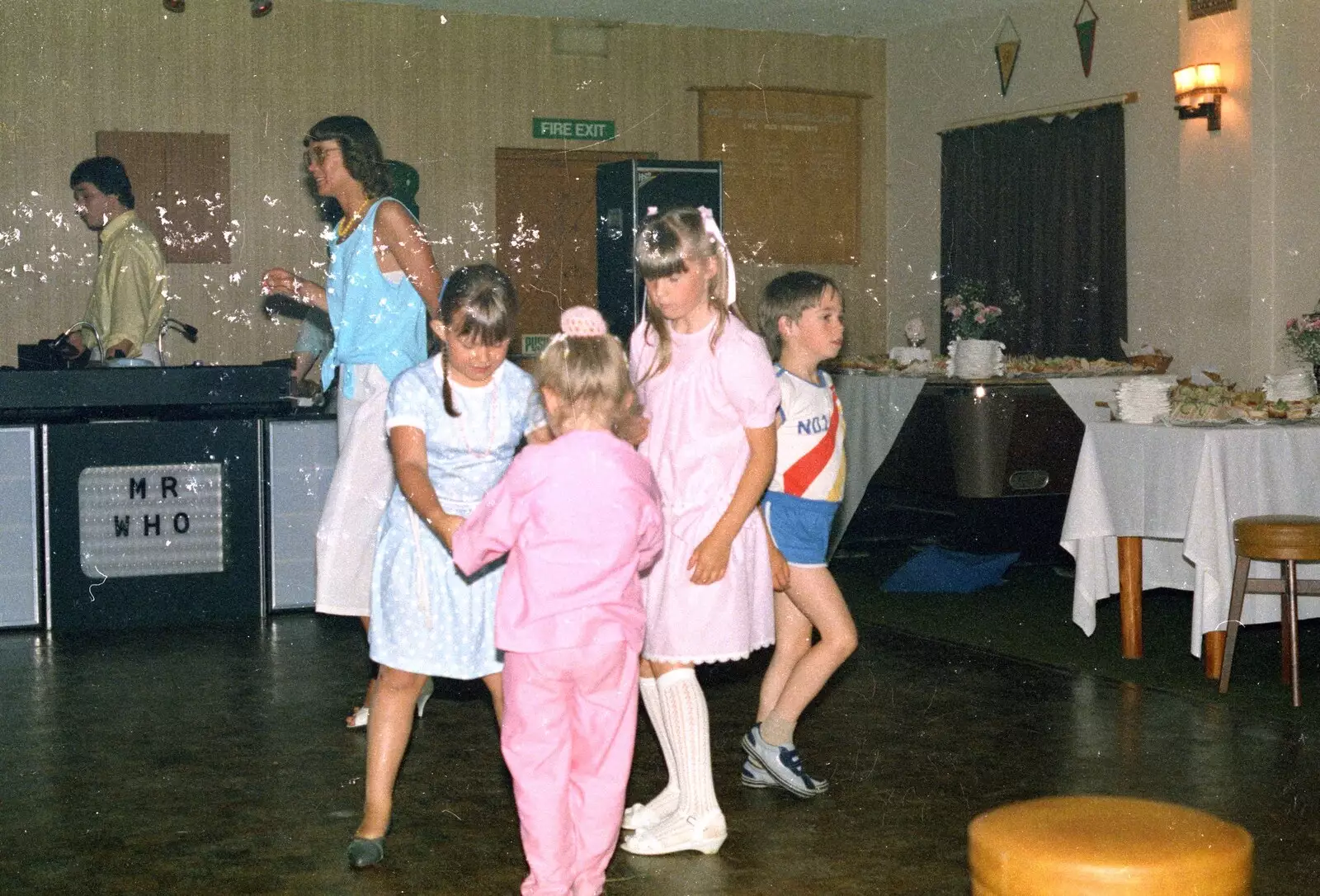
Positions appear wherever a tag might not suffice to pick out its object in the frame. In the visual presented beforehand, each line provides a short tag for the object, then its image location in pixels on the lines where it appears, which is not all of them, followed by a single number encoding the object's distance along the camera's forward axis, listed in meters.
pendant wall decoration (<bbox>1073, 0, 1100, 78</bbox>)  8.50
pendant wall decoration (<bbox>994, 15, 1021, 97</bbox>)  9.12
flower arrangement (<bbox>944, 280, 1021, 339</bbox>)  7.20
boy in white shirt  3.09
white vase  6.17
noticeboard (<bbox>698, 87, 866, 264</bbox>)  10.13
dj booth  5.09
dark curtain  8.55
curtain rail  8.34
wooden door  9.61
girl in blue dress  2.60
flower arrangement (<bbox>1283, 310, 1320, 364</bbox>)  6.53
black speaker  7.05
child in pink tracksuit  2.32
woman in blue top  3.47
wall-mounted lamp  7.60
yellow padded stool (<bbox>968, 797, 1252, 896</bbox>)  1.48
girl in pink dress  2.70
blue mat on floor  5.98
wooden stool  4.02
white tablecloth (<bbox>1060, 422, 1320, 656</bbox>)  4.31
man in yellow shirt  5.30
